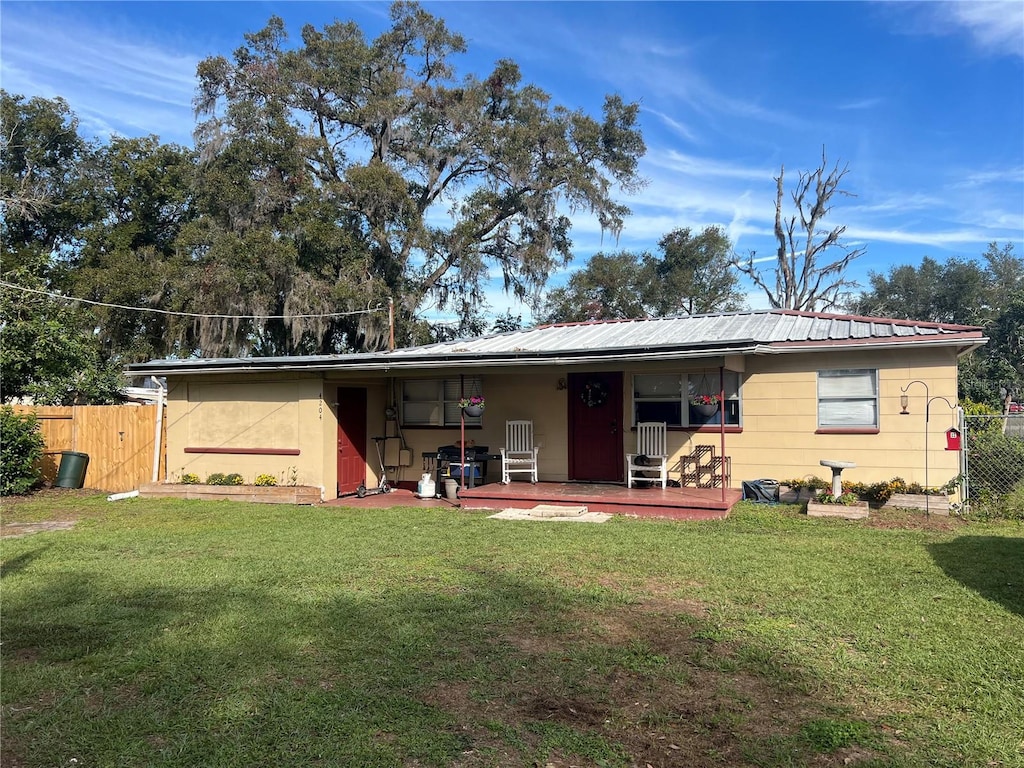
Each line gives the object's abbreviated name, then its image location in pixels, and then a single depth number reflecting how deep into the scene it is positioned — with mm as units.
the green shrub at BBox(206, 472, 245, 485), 12102
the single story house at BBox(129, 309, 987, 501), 9930
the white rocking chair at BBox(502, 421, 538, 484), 11820
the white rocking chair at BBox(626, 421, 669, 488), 10773
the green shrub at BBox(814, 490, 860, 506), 9242
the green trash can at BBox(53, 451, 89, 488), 13141
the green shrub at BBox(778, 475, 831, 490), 10266
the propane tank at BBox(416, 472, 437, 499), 11719
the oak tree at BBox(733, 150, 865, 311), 30266
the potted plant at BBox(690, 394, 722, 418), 10414
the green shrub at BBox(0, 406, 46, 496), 12172
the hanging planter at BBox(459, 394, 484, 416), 11180
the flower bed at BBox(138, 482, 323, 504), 11344
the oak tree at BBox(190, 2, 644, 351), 20016
